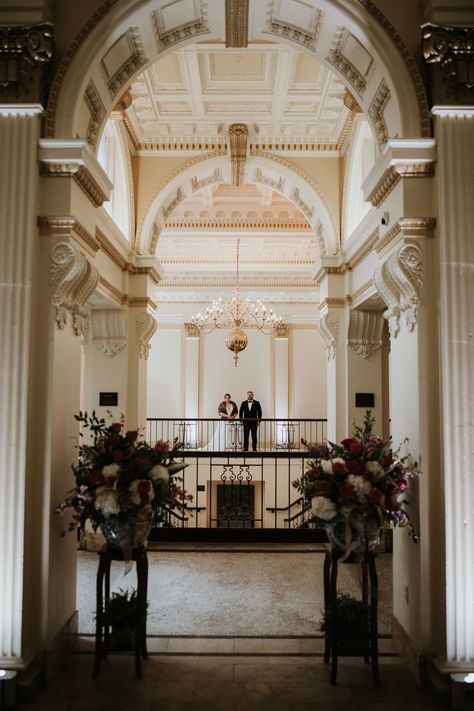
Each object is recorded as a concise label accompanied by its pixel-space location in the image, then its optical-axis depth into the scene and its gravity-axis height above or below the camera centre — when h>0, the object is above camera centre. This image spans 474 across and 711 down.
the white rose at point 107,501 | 3.63 -0.65
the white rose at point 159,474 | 3.85 -0.50
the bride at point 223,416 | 14.19 -0.44
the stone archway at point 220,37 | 3.98 +2.65
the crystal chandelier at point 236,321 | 12.56 +2.10
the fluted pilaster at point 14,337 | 3.62 +0.41
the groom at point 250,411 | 13.75 -0.29
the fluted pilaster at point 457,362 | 3.58 +0.25
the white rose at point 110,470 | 3.73 -0.46
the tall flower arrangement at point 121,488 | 3.73 -0.59
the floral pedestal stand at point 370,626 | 3.83 -1.49
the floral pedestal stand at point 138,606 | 3.90 -1.43
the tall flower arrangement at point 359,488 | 3.76 -0.59
